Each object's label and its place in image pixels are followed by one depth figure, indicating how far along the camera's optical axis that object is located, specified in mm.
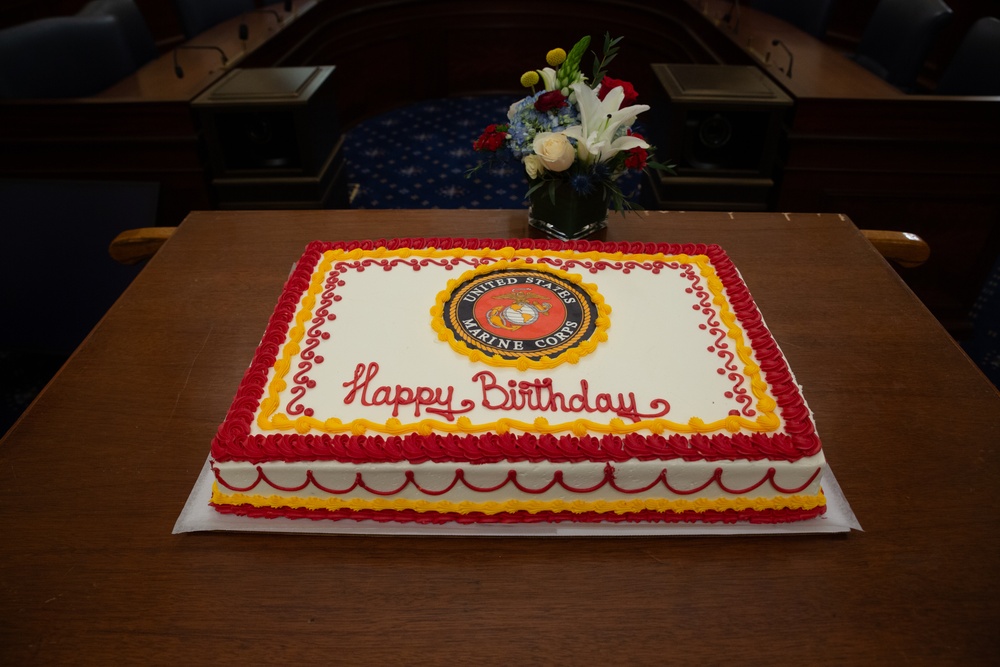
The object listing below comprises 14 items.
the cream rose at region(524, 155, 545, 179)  1456
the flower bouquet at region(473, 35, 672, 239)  1412
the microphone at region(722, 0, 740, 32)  3296
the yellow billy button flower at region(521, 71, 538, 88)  1409
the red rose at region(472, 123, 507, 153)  1501
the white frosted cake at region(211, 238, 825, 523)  907
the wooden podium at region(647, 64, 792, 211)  2410
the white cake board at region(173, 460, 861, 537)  939
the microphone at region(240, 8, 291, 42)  2889
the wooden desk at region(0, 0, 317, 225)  2395
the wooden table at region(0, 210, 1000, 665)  805
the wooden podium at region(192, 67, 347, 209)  2469
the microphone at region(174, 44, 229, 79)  2562
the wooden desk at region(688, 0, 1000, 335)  2367
